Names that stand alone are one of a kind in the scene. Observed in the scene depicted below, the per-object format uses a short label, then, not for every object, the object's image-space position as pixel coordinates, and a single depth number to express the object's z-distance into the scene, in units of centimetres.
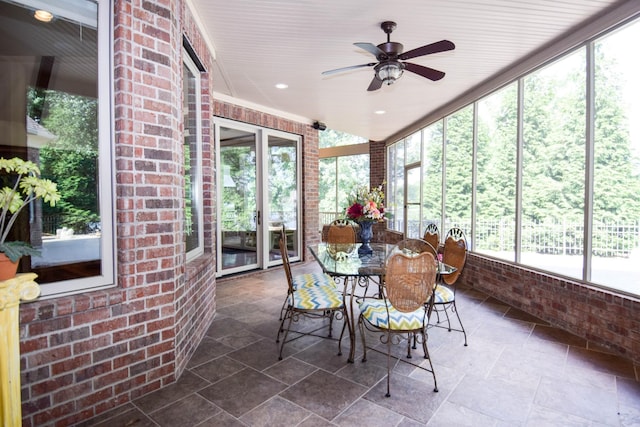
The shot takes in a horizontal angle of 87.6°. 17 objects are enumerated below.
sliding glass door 531
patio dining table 252
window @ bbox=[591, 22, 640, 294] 268
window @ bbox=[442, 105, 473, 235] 491
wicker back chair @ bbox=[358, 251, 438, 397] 213
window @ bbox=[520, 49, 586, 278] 315
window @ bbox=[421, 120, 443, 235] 579
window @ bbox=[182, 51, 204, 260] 295
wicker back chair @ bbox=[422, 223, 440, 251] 356
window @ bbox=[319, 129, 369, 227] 934
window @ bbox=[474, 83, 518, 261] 402
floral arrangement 333
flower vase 343
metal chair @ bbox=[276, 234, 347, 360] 260
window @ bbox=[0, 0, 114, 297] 195
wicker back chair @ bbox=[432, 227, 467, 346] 278
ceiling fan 254
